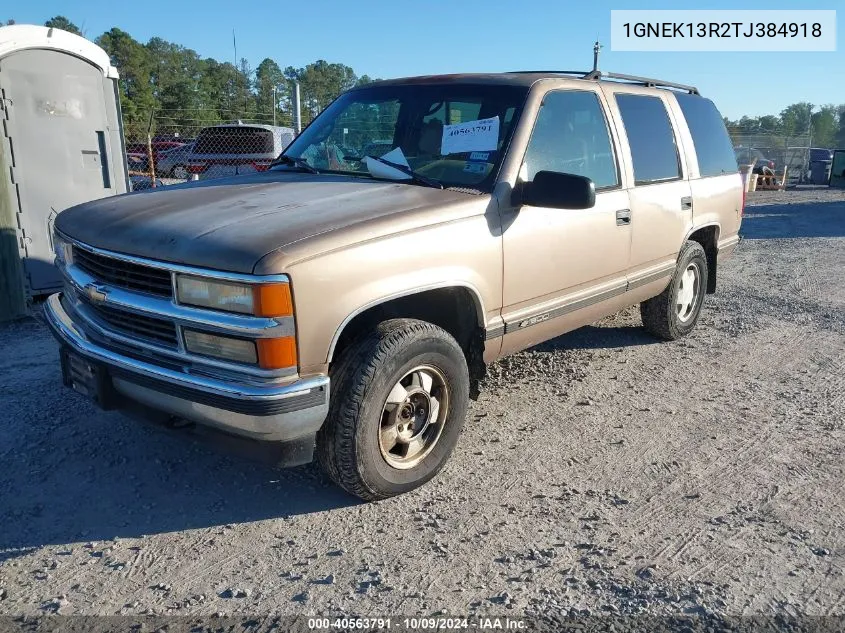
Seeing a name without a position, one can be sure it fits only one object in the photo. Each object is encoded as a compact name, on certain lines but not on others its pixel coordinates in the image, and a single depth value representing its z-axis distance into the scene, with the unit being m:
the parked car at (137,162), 17.59
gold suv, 2.71
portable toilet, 6.51
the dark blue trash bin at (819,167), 27.22
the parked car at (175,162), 15.85
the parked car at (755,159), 27.45
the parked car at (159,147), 17.17
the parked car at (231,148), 13.82
